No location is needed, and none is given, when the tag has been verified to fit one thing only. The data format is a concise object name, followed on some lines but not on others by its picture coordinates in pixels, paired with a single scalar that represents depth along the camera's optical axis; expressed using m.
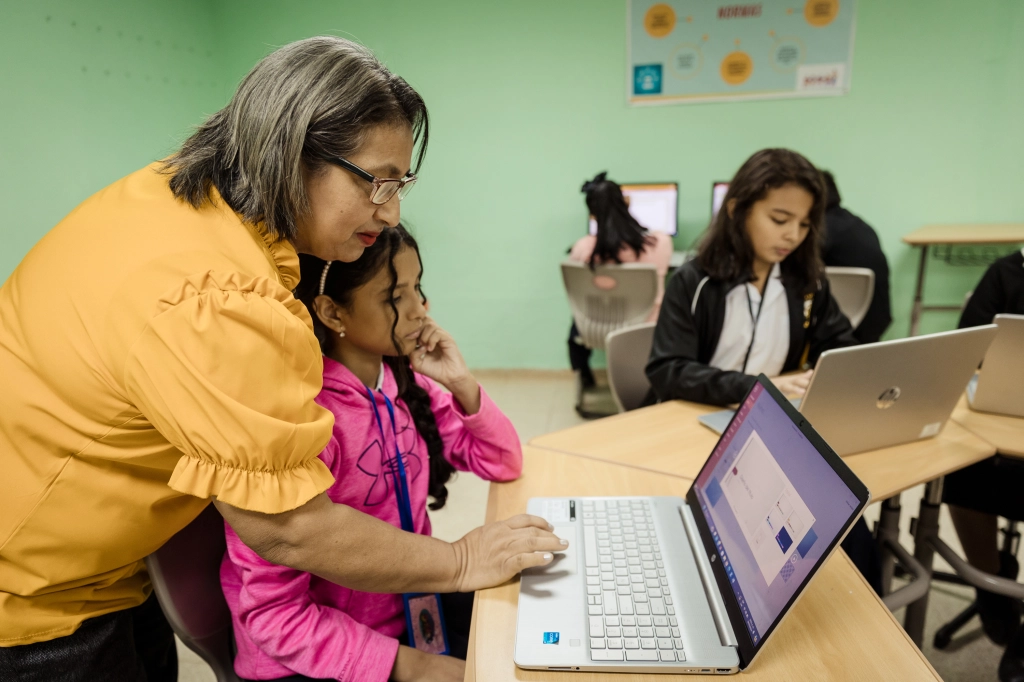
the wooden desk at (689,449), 1.22
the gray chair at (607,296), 2.93
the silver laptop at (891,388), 1.13
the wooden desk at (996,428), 1.32
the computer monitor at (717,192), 3.57
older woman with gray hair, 0.64
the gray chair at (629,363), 1.85
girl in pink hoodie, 0.86
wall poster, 3.38
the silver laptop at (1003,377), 1.29
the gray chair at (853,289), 2.67
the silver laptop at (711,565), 0.67
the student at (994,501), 1.46
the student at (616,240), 3.06
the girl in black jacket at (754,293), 1.61
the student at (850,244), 2.93
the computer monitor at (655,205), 3.67
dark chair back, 0.92
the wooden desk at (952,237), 3.02
